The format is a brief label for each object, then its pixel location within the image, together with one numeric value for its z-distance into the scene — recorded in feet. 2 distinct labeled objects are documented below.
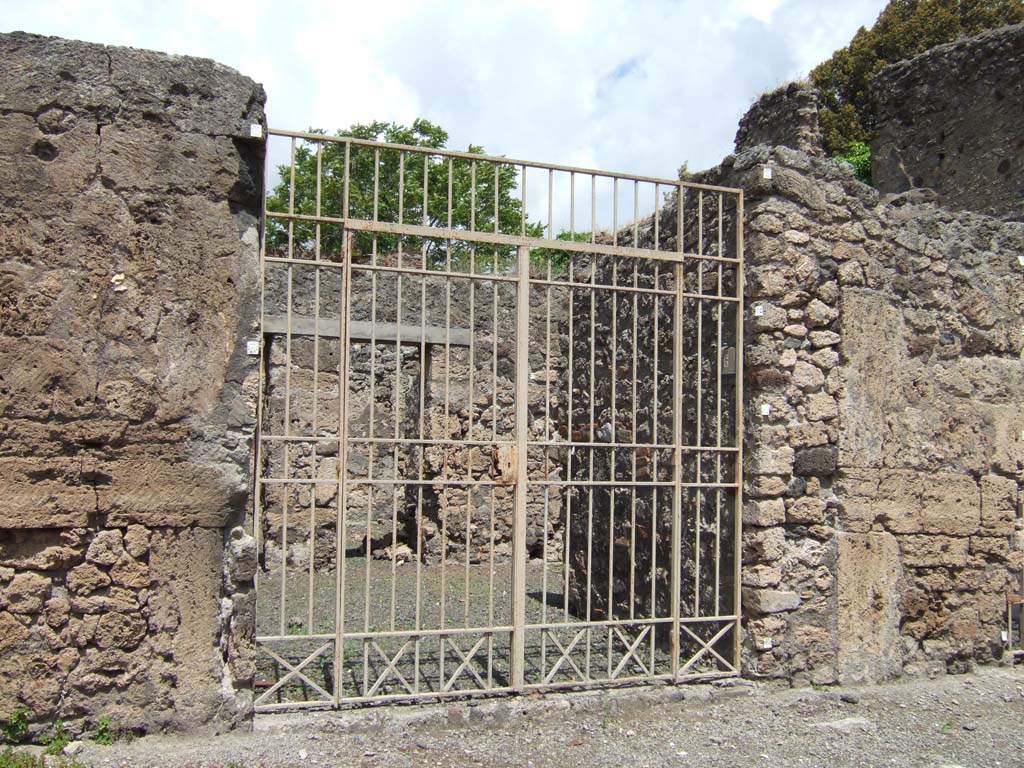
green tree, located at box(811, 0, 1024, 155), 63.67
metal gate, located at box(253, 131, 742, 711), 15.17
